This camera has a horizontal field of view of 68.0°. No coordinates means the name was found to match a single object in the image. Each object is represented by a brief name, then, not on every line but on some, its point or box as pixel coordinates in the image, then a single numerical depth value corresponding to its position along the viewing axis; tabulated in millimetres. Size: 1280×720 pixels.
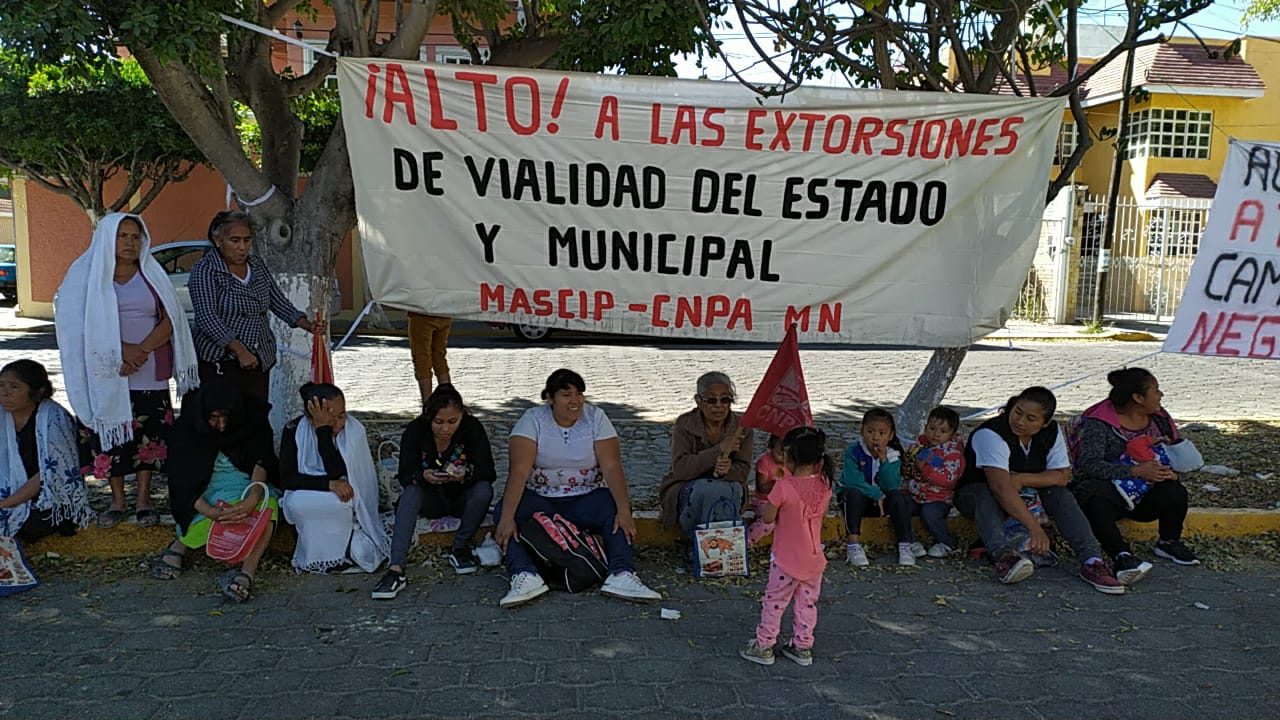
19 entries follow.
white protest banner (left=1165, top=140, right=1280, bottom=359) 4969
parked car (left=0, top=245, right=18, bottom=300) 20281
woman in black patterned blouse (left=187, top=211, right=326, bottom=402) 4734
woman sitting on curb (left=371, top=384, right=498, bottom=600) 4738
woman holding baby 4969
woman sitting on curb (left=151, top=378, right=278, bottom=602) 4613
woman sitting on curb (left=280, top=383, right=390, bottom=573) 4652
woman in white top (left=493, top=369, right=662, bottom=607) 4598
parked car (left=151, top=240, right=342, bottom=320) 13594
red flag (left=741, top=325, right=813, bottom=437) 4852
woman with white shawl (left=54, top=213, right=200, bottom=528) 4578
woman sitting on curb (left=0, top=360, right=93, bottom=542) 4586
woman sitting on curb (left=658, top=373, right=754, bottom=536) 4844
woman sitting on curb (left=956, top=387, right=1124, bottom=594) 4789
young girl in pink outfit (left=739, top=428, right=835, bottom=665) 3787
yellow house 19609
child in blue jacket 5047
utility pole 17266
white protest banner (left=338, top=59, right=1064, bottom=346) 4773
